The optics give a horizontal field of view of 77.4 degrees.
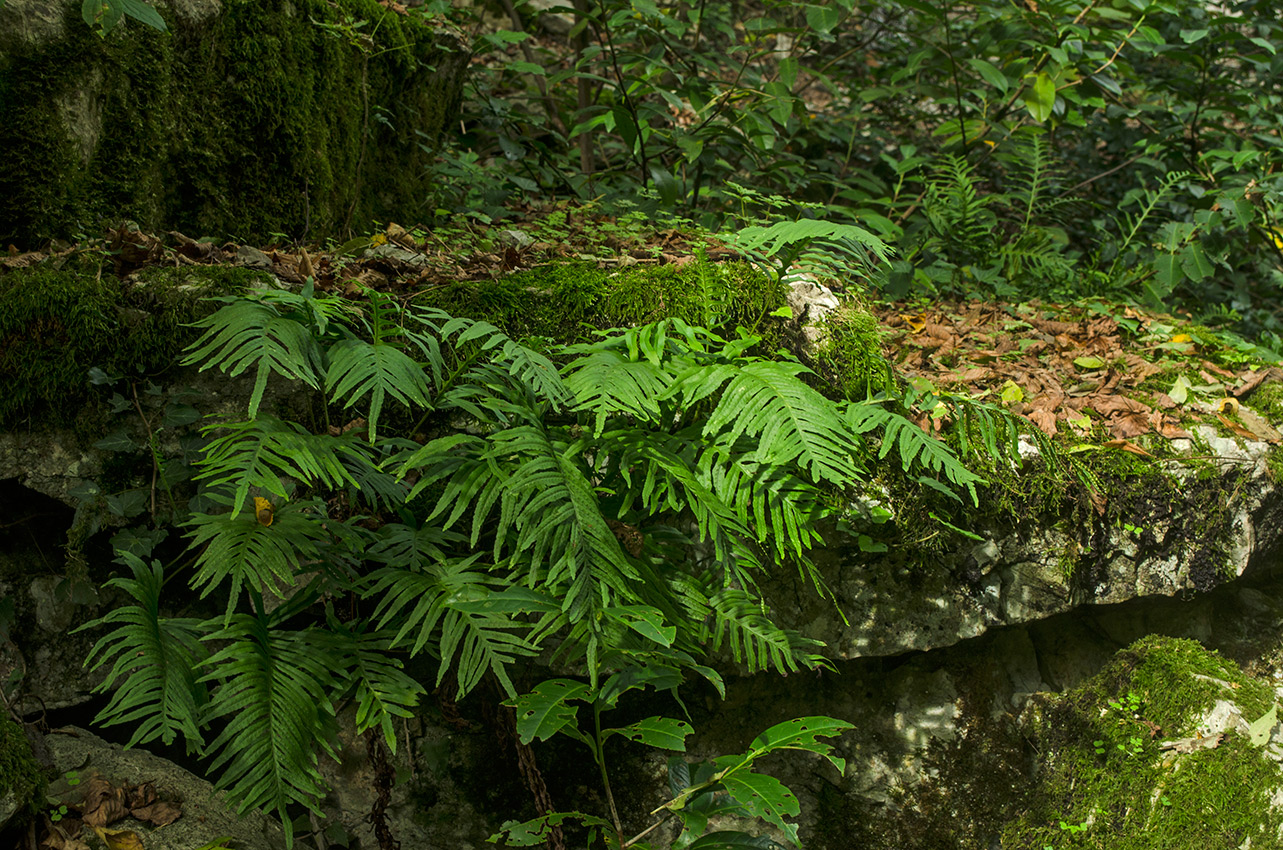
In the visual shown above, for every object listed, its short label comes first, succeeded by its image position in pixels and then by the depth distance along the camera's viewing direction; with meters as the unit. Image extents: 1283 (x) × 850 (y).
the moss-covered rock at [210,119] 2.64
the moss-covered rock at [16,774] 2.01
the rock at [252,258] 2.86
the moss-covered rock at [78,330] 2.36
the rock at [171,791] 2.25
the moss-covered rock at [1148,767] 2.66
